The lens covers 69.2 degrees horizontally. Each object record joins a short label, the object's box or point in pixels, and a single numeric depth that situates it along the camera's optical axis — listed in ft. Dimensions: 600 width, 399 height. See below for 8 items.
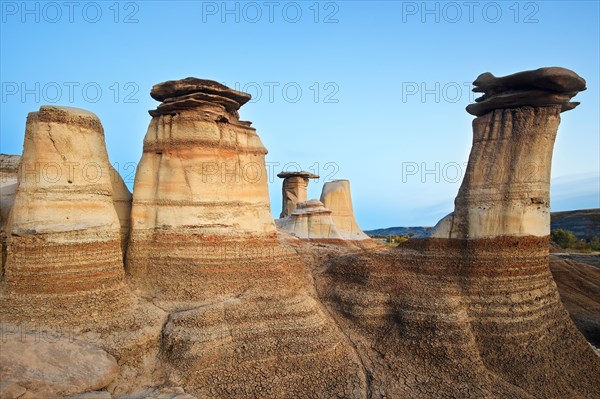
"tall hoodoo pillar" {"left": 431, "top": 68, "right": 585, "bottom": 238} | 31.68
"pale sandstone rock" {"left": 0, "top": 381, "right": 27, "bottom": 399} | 18.39
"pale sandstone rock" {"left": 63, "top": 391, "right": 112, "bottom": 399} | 20.08
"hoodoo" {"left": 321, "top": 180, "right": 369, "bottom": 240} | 79.46
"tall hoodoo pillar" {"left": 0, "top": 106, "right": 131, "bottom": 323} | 25.22
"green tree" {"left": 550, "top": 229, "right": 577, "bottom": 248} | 120.06
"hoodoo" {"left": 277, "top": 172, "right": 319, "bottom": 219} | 96.58
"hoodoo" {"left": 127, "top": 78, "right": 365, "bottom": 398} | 27.02
